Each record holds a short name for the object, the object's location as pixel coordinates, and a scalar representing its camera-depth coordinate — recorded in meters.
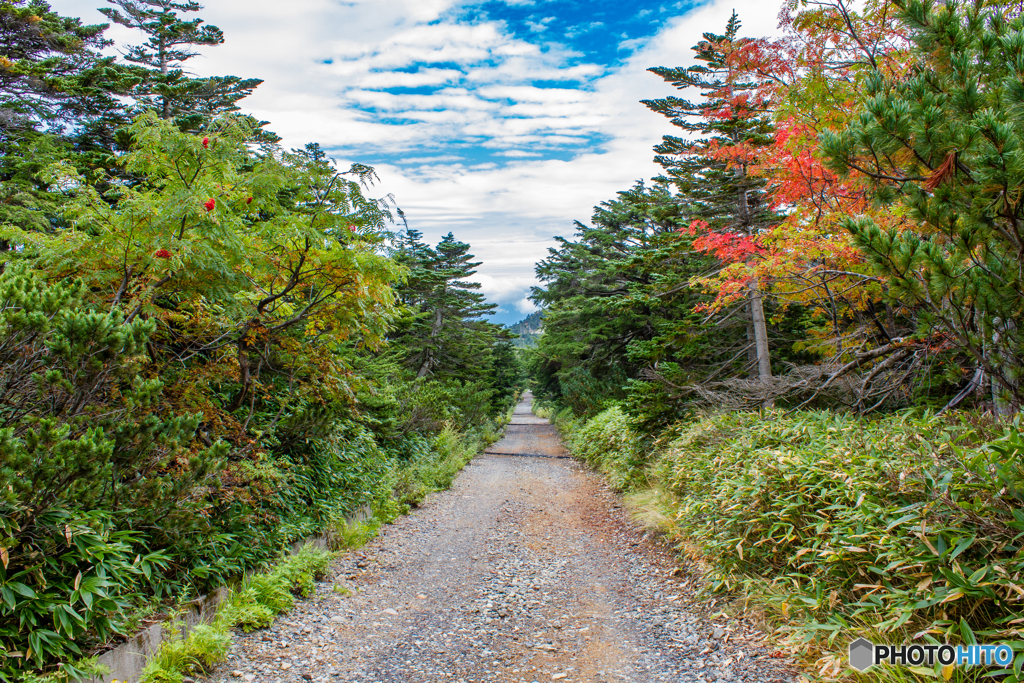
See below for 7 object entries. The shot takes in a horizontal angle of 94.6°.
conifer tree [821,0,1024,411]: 2.61
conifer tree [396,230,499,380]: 17.53
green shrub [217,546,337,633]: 3.98
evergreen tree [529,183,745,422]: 9.66
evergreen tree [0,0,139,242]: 10.93
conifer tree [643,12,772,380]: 9.23
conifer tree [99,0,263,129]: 13.19
